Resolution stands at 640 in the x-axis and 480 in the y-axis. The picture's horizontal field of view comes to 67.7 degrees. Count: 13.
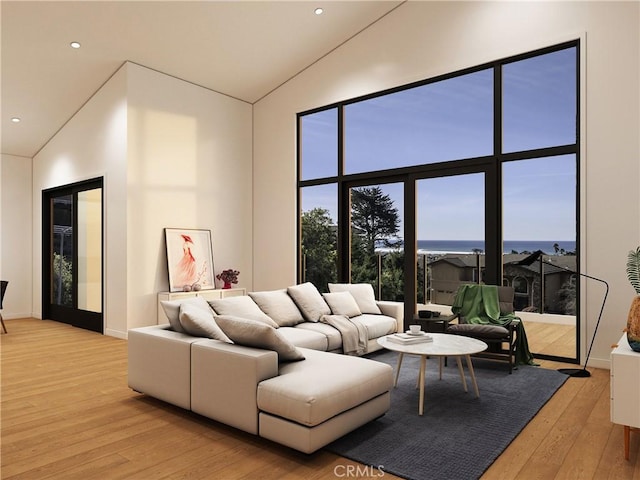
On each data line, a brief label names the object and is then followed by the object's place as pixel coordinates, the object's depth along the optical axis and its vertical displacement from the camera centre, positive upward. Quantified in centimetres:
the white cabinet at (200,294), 651 -86
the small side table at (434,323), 505 -95
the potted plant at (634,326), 272 -53
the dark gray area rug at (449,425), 264 -128
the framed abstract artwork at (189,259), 671 -36
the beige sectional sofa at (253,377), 270 -90
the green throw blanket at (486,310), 486 -82
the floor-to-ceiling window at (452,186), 516 +62
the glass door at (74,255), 711 -33
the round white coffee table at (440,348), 351 -88
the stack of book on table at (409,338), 379 -84
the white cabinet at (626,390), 266 -88
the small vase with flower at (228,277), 723 -65
